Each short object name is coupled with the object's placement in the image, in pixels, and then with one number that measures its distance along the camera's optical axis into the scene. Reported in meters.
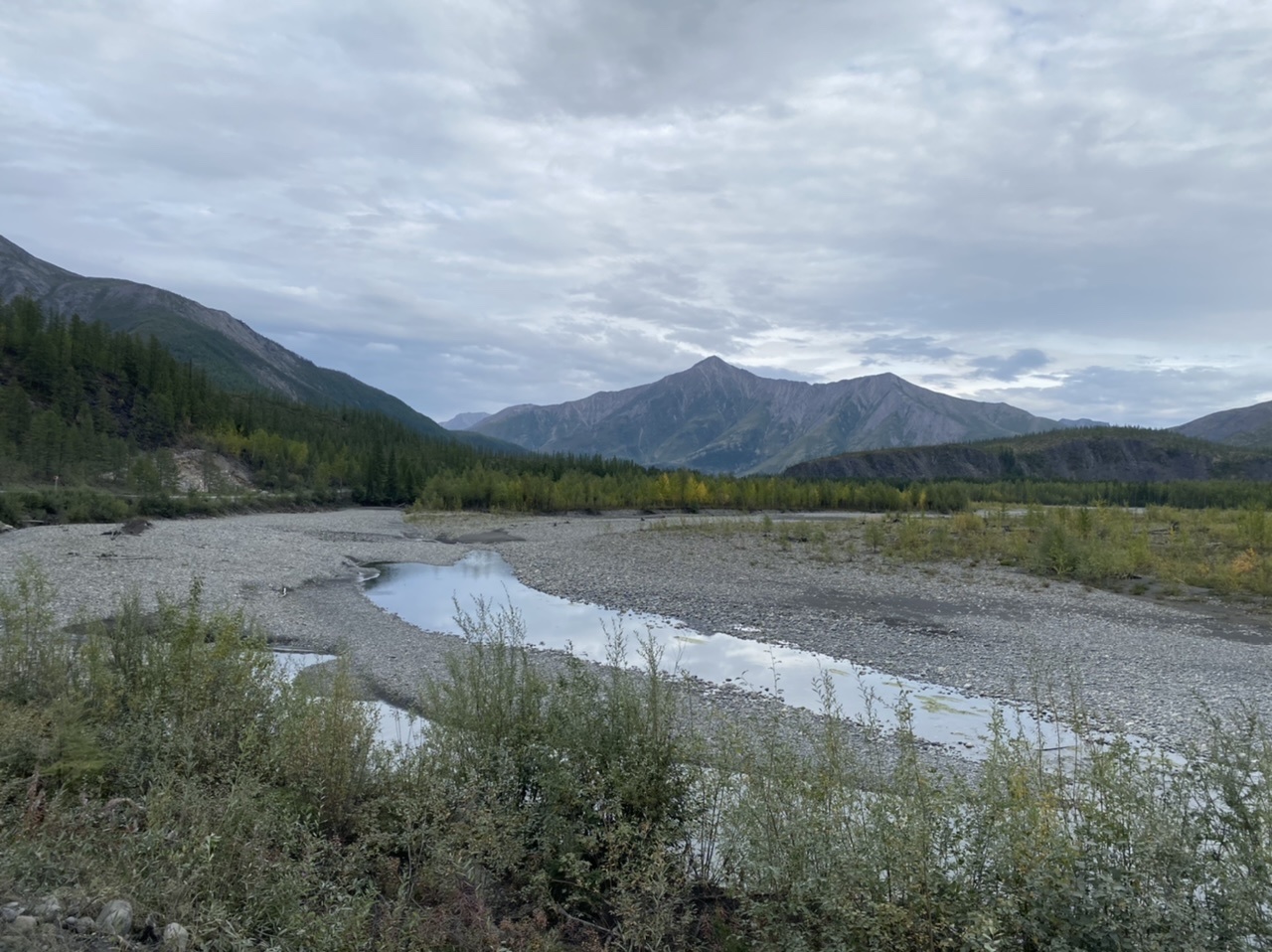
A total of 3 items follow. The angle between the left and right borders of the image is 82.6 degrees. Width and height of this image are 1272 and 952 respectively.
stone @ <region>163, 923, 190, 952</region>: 4.16
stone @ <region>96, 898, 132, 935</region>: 4.26
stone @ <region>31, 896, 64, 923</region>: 4.17
